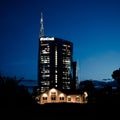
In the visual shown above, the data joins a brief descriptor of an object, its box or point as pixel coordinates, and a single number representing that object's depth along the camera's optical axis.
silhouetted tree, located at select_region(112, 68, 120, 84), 52.76
